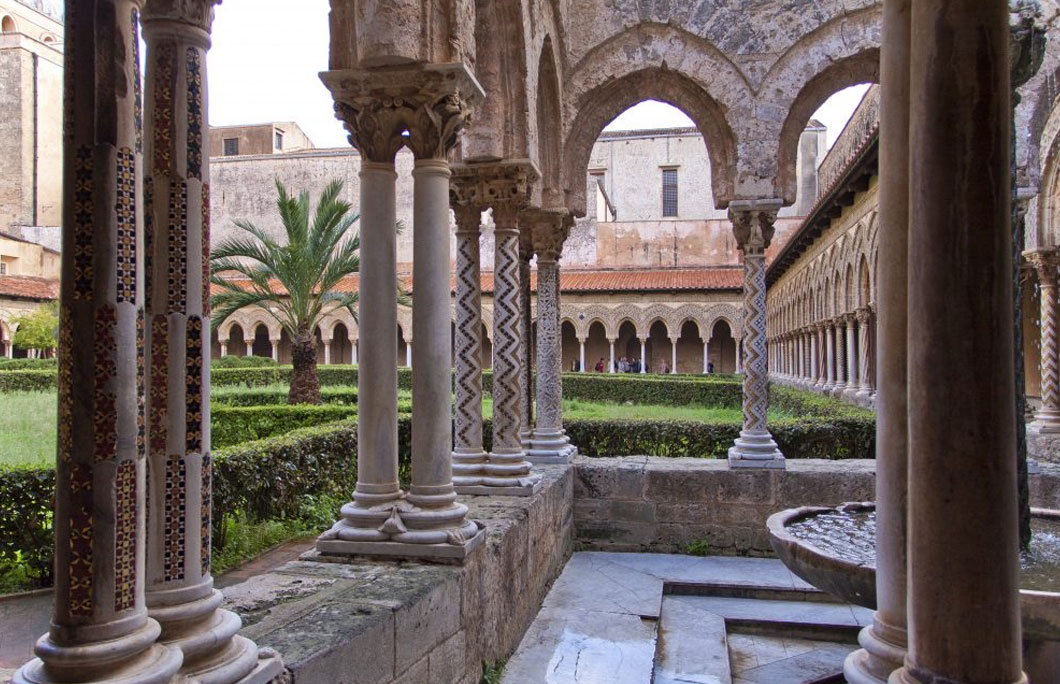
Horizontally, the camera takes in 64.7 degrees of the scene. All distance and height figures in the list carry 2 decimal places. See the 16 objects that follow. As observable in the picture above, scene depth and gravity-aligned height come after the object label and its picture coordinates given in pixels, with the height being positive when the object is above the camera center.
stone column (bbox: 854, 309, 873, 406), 16.95 +0.00
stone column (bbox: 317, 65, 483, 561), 3.87 +0.29
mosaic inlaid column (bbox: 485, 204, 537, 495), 5.74 +0.10
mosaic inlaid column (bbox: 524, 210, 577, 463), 7.23 +0.20
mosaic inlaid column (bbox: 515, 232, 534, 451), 7.23 +0.10
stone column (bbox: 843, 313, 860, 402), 18.06 -0.24
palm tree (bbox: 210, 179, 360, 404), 14.67 +1.55
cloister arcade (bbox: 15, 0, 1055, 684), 1.83 -0.02
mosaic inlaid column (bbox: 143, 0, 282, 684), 2.30 +0.07
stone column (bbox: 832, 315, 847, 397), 19.16 -0.26
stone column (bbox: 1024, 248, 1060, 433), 10.44 +0.17
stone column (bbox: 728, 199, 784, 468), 6.88 +0.46
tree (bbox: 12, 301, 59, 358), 28.88 +0.84
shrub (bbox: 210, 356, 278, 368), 26.91 -0.26
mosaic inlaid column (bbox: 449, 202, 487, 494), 5.28 -0.05
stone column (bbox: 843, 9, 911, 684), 2.25 -0.02
